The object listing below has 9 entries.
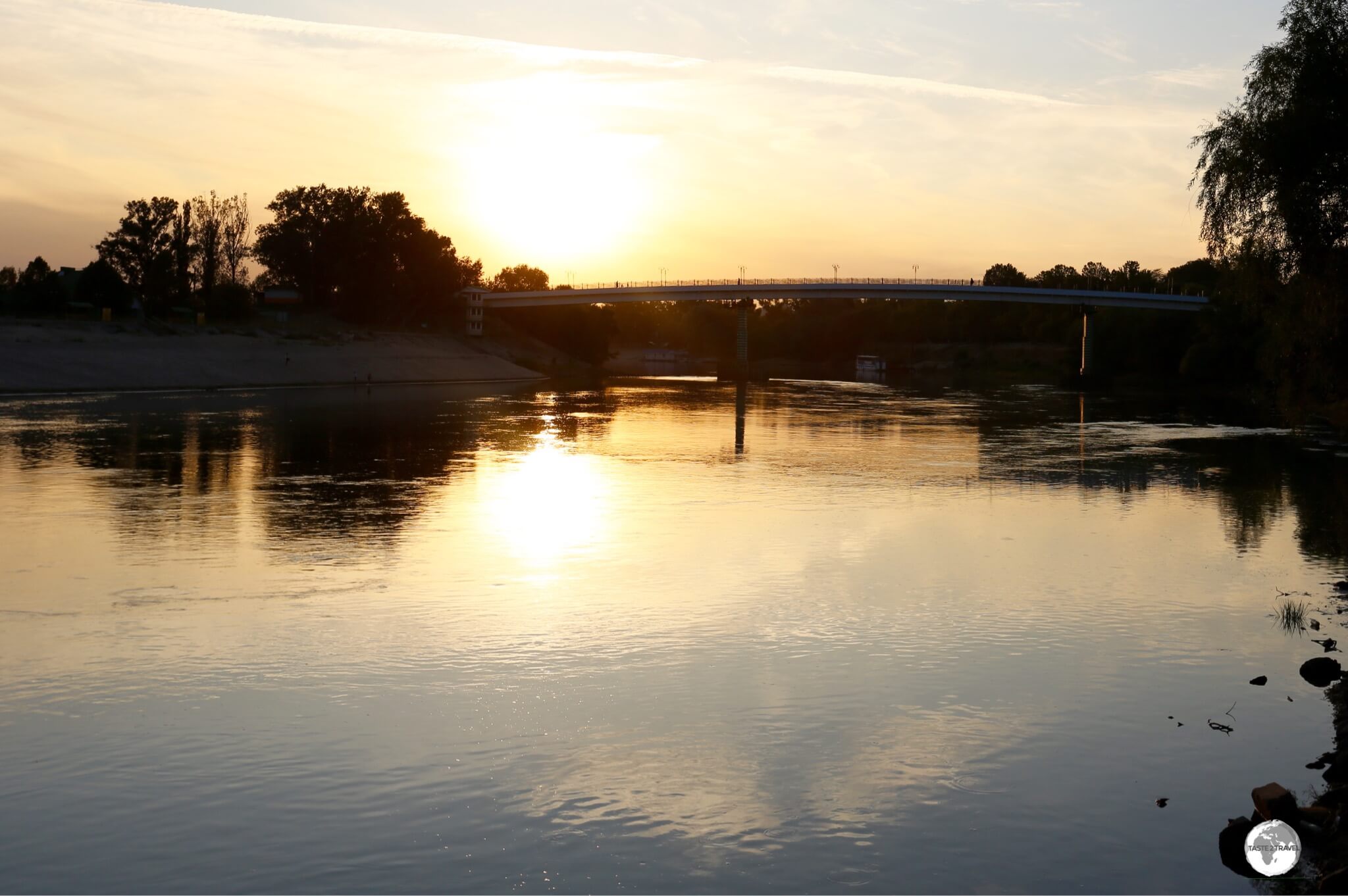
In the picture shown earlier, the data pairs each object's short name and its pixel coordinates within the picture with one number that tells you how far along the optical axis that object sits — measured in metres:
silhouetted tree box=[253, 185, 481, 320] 152.38
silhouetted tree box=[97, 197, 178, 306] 122.38
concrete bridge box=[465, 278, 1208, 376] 154.25
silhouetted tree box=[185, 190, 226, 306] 139.38
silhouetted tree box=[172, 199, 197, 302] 126.69
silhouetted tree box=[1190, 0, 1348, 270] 30.73
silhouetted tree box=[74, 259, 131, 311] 113.12
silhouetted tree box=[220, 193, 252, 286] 156.00
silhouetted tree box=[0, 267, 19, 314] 103.38
